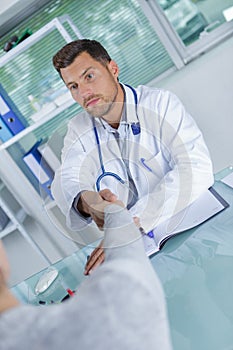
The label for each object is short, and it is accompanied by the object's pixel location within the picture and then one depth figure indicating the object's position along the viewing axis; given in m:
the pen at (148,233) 1.35
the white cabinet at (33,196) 2.24
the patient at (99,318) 0.44
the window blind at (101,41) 2.45
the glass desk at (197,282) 0.84
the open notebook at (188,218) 1.31
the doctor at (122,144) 1.50
